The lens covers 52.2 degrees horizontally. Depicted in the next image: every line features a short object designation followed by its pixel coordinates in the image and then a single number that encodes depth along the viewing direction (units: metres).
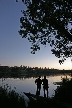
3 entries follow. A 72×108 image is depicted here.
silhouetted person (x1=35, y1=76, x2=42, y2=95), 8.85
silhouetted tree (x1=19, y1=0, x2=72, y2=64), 6.75
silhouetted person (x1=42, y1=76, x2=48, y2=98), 8.68
